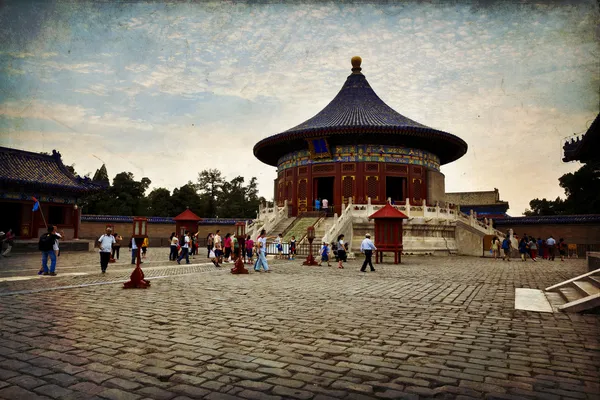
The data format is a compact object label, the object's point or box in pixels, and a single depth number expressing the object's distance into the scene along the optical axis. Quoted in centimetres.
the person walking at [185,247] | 1700
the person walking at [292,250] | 2006
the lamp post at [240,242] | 1278
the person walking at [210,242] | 1948
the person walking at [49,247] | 1123
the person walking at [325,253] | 1784
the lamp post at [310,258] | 1628
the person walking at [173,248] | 1838
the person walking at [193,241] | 2256
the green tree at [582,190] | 3531
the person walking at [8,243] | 1993
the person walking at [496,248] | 2234
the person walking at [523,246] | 2161
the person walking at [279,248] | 2064
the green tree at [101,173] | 5050
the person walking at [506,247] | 2147
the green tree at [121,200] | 4759
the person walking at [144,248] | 2064
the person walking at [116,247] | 1791
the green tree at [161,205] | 4947
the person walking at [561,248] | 2355
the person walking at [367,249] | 1368
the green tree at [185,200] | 5025
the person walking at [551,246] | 2354
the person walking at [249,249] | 1708
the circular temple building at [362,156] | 2788
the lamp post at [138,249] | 906
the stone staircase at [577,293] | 660
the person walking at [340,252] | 1562
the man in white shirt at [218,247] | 1584
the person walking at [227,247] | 1805
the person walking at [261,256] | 1348
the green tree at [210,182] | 6088
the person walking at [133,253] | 1506
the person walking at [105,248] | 1176
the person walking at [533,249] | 2214
